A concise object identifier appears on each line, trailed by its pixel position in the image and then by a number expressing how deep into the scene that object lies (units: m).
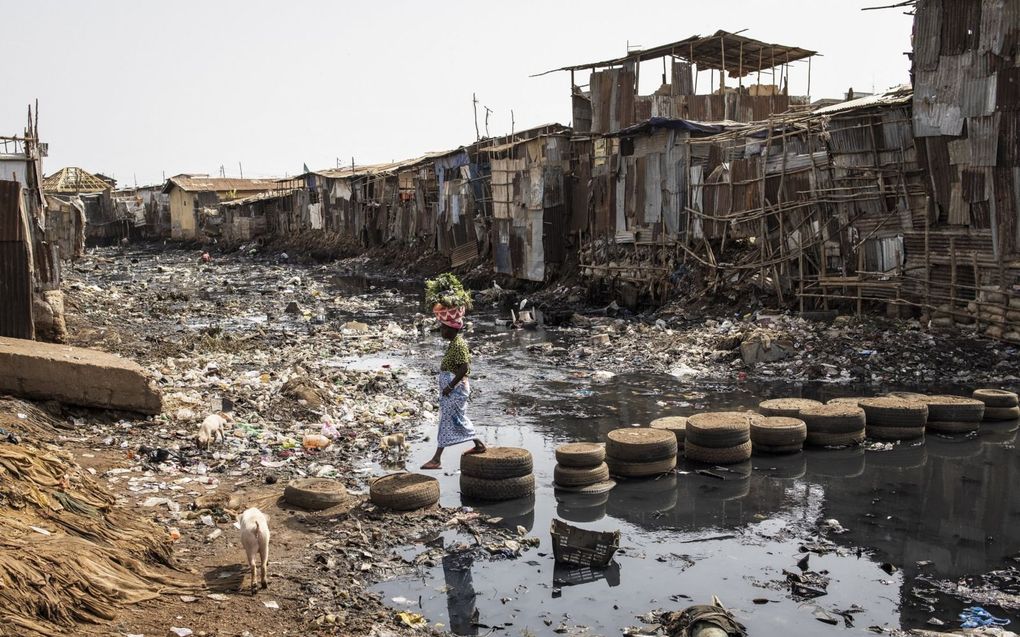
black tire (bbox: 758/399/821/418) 8.69
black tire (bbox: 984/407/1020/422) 9.22
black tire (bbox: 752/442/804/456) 8.11
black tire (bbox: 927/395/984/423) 8.76
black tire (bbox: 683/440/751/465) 7.79
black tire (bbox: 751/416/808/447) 8.05
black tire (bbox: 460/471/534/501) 6.82
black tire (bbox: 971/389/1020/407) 9.20
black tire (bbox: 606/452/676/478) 7.44
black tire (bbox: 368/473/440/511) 6.40
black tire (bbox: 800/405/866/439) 8.31
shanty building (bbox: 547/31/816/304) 17.98
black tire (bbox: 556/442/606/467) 7.11
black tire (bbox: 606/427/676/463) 7.42
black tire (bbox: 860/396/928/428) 8.52
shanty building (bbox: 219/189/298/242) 47.42
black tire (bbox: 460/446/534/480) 6.82
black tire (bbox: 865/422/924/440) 8.52
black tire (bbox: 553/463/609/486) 7.11
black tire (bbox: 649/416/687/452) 8.21
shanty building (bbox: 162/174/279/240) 52.54
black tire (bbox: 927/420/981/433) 8.77
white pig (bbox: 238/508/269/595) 4.86
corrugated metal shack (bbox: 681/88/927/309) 13.41
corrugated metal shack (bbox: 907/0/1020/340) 11.60
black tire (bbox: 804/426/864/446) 8.31
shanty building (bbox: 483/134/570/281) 22.17
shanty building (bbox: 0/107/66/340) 8.80
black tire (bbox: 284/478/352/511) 6.41
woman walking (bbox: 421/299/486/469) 7.16
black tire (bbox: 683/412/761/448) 7.75
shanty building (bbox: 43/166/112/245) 55.19
